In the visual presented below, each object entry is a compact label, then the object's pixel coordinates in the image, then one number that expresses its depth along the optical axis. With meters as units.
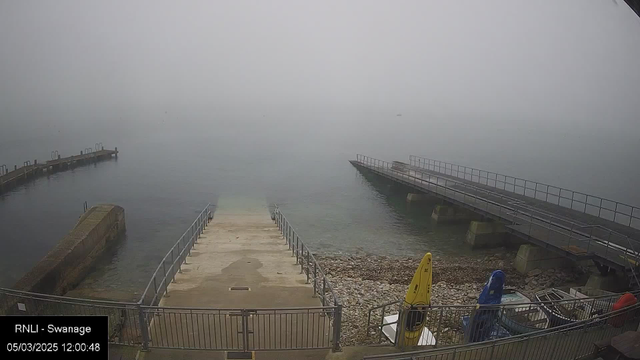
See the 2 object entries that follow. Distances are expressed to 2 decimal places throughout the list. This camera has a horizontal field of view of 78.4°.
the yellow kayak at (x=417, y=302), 7.90
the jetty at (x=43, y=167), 42.60
